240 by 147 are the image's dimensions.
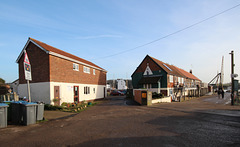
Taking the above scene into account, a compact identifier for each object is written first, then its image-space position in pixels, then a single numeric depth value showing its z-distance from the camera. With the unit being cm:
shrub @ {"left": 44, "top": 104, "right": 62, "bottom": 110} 1361
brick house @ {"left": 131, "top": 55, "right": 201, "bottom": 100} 2748
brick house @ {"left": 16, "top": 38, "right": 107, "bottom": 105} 1449
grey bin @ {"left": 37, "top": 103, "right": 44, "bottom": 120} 912
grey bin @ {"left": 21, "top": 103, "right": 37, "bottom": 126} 838
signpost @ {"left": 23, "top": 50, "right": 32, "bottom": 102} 944
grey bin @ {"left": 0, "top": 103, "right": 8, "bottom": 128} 767
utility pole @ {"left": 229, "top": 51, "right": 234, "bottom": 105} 1820
